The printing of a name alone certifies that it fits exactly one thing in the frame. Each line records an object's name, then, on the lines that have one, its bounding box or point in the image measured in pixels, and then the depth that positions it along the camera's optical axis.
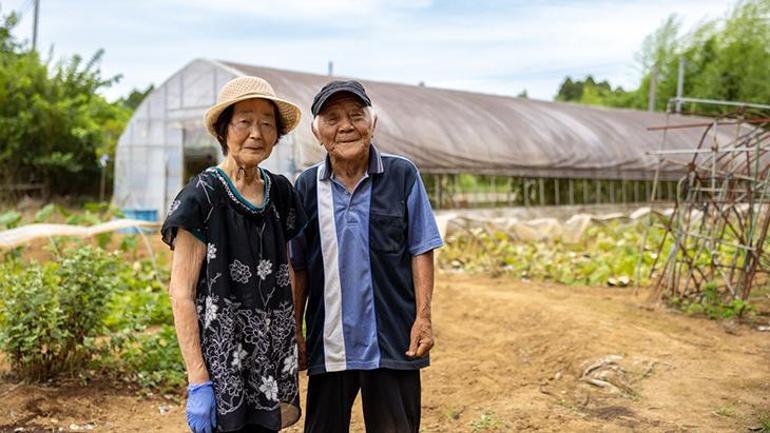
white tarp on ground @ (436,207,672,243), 10.57
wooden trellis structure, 6.47
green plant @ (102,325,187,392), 4.55
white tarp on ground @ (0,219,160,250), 6.46
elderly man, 2.53
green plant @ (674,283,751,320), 6.44
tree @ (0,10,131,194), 14.91
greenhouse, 13.02
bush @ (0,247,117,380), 4.14
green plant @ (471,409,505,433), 3.88
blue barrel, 13.30
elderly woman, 2.22
